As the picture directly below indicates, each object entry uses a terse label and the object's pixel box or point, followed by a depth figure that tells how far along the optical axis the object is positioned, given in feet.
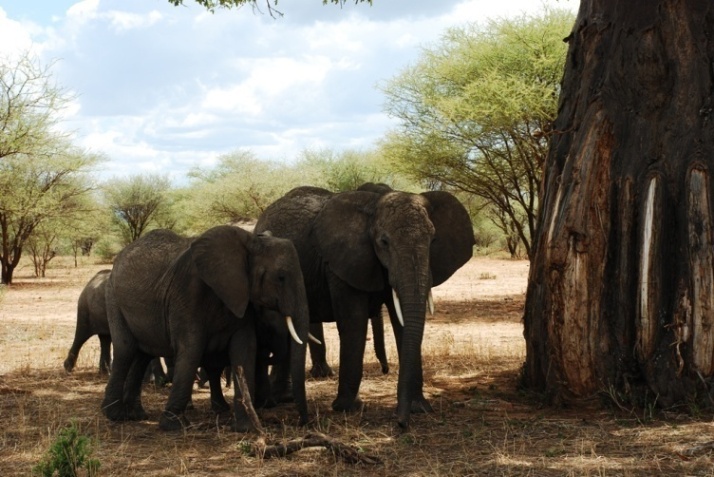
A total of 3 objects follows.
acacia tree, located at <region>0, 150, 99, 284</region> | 109.60
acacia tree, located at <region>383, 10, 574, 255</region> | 75.51
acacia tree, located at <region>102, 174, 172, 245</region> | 179.42
